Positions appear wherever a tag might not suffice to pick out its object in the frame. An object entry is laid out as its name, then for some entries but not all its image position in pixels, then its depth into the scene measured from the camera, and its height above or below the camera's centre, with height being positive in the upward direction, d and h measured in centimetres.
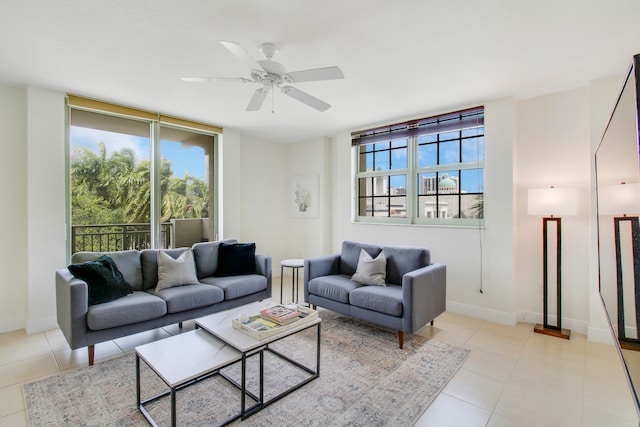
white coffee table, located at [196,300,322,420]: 190 -82
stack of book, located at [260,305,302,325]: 224 -75
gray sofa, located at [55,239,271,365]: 246 -77
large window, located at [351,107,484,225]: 378 +60
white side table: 378 -61
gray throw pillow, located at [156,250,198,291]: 317 -59
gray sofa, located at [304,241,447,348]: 278 -76
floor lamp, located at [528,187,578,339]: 298 -5
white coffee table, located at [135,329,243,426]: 163 -85
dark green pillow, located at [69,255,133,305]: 261 -56
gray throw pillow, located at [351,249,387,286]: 330 -62
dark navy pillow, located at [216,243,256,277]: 371 -54
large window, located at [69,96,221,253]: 367 +49
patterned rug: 187 -122
